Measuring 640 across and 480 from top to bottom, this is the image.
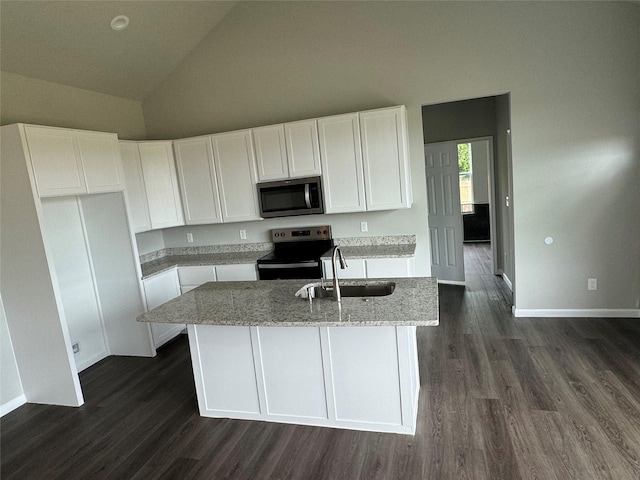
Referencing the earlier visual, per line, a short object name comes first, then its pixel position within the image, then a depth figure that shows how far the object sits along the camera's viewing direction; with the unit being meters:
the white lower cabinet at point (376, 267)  3.73
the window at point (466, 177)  9.09
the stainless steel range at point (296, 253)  3.86
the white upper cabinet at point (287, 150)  3.91
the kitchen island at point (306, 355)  2.21
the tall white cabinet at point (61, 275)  2.92
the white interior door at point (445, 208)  5.43
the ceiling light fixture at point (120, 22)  3.41
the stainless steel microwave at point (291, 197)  3.97
